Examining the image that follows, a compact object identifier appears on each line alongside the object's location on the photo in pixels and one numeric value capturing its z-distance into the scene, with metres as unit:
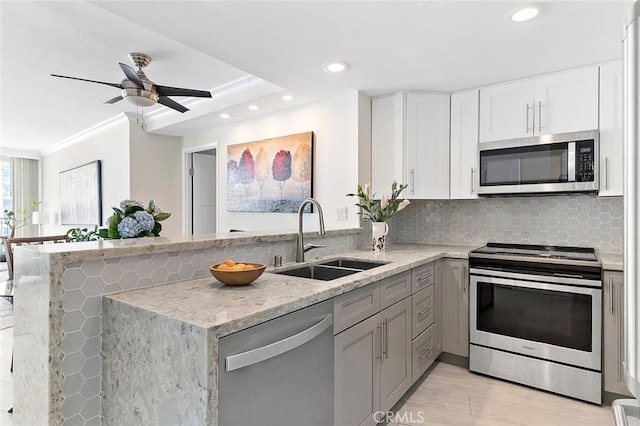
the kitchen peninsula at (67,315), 1.25
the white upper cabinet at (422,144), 3.12
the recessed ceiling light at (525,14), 1.81
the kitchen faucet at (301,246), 2.20
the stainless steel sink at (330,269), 2.21
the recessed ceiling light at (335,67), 2.52
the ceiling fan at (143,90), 2.76
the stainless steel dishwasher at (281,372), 1.11
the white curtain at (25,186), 7.54
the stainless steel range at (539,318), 2.28
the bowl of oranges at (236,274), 1.52
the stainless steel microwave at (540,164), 2.49
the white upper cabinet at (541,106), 2.54
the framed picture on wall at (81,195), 5.40
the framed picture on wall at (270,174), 3.52
